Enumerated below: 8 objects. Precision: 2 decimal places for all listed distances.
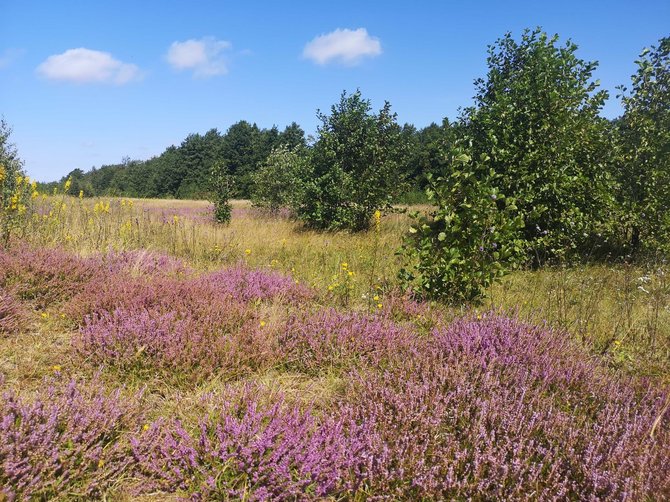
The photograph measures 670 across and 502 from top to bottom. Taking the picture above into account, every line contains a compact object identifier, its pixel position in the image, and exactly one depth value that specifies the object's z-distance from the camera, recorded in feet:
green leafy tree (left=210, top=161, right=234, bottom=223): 52.75
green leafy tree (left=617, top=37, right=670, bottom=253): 25.66
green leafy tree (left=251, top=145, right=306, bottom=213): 61.46
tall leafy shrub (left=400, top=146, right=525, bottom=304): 15.70
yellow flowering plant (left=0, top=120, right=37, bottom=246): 19.26
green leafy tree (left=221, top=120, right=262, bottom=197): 219.61
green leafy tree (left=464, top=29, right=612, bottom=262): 23.93
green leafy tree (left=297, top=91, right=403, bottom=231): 39.93
